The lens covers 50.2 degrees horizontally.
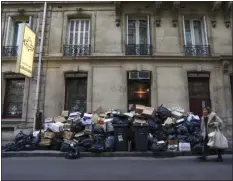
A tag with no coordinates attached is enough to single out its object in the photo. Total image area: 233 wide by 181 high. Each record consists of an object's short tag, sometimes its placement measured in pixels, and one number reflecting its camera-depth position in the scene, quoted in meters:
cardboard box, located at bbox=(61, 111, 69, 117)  11.12
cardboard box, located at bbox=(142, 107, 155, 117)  10.03
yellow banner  10.08
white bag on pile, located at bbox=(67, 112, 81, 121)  10.75
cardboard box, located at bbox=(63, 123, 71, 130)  10.12
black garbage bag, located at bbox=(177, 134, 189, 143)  8.97
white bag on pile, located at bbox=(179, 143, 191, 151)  8.63
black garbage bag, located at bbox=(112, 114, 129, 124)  9.06
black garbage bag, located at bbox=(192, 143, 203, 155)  8.32
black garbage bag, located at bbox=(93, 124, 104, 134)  9.62
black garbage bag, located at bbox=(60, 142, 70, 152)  8.53
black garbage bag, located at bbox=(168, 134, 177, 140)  9.23
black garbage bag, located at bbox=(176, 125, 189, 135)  9.48
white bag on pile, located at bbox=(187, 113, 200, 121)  10.05
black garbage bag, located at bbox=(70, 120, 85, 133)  9.91
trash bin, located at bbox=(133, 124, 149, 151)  8.66
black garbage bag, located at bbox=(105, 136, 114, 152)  8.52
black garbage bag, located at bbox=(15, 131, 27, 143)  9.25
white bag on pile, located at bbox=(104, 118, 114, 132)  9.58
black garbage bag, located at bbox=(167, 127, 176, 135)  9.67
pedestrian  7.11
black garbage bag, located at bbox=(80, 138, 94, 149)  8.70
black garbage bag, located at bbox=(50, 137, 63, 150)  9.26
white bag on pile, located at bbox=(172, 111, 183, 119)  10.49
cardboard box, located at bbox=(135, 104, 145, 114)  10.26
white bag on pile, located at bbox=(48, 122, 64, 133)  9.85
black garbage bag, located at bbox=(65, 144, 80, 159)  7.82
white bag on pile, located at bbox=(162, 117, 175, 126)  9.94
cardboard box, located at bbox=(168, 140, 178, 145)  8.92
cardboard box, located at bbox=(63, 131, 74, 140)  9.62
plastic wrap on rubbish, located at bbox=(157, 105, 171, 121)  10.37
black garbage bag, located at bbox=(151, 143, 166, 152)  8.34
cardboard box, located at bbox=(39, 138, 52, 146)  9.31
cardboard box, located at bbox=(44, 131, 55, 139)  9.50
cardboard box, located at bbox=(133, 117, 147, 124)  9.45
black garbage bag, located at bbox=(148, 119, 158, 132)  9.72
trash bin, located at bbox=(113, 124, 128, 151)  8.73
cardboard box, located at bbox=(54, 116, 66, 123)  10.72
